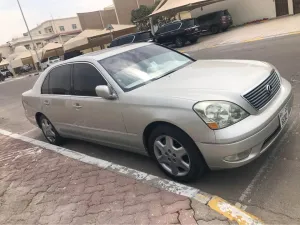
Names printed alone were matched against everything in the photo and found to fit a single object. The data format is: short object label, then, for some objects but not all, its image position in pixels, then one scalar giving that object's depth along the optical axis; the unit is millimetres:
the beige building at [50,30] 70125
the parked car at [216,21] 22438
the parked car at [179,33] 20219
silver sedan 3051
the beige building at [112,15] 55375
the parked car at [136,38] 20047
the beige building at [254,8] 21594
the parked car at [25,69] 43375
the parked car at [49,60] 35406
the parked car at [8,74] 43681
